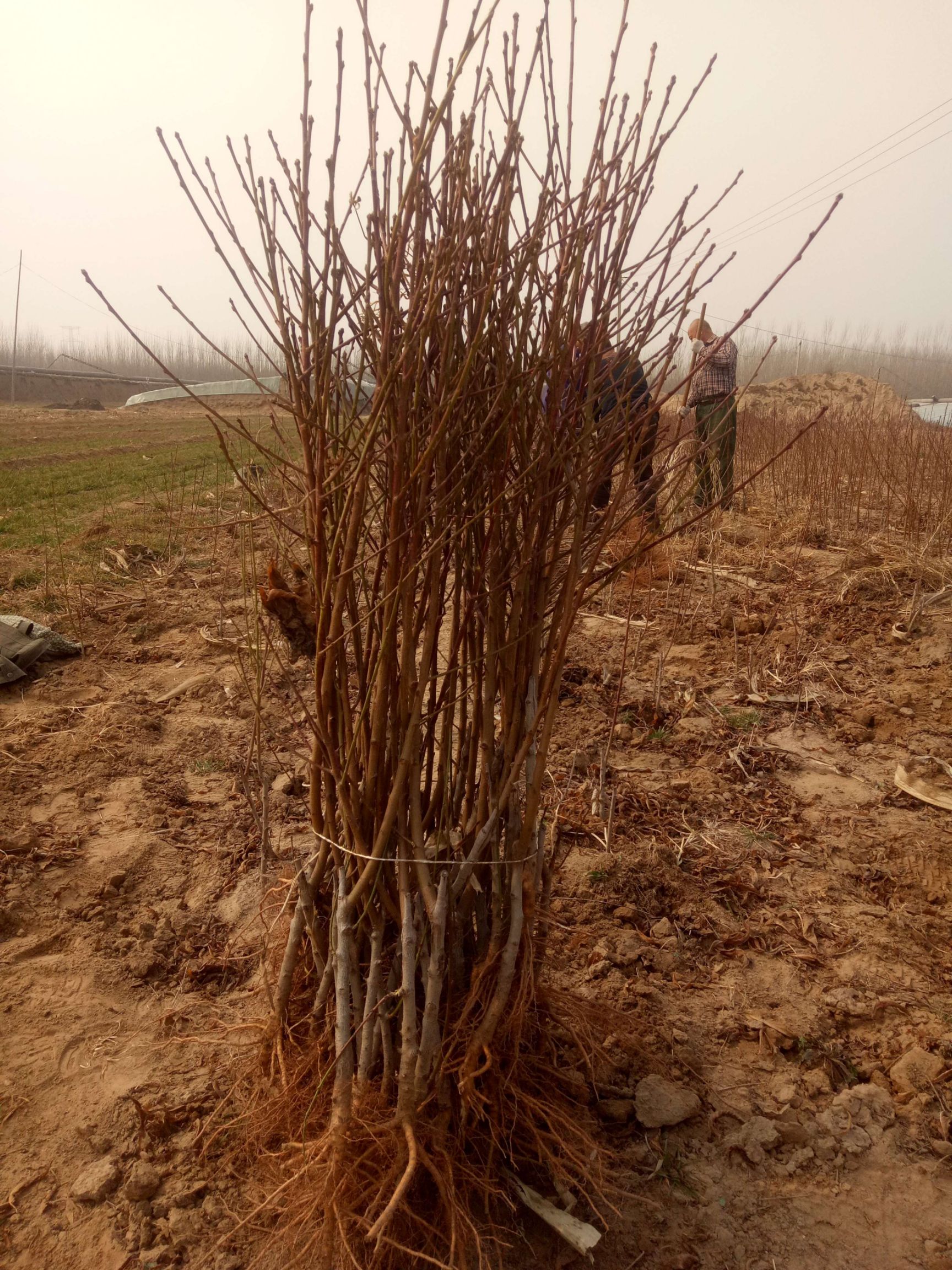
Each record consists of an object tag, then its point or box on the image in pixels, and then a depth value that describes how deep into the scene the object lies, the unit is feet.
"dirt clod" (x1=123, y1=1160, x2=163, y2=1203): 5.94
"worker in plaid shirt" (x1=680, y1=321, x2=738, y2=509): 22.20
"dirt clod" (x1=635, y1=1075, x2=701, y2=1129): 6.48
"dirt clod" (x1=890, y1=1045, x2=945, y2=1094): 6.98
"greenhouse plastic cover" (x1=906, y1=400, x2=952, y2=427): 67.82
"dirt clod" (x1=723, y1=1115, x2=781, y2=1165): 6.37
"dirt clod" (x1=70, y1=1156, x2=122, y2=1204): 5.94
